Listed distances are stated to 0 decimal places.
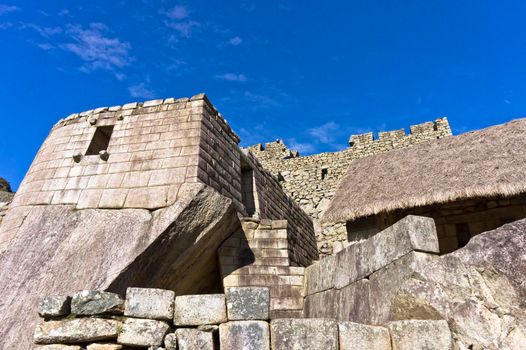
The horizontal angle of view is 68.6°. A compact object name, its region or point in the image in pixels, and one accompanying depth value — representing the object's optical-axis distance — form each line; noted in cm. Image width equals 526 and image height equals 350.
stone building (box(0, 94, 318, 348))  567
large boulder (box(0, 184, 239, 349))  542
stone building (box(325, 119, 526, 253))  642
